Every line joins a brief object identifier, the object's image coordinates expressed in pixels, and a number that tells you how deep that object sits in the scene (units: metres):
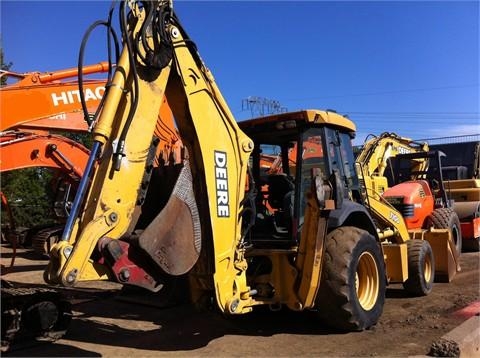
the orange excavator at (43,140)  5.96
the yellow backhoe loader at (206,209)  4.43
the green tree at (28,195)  21.69
